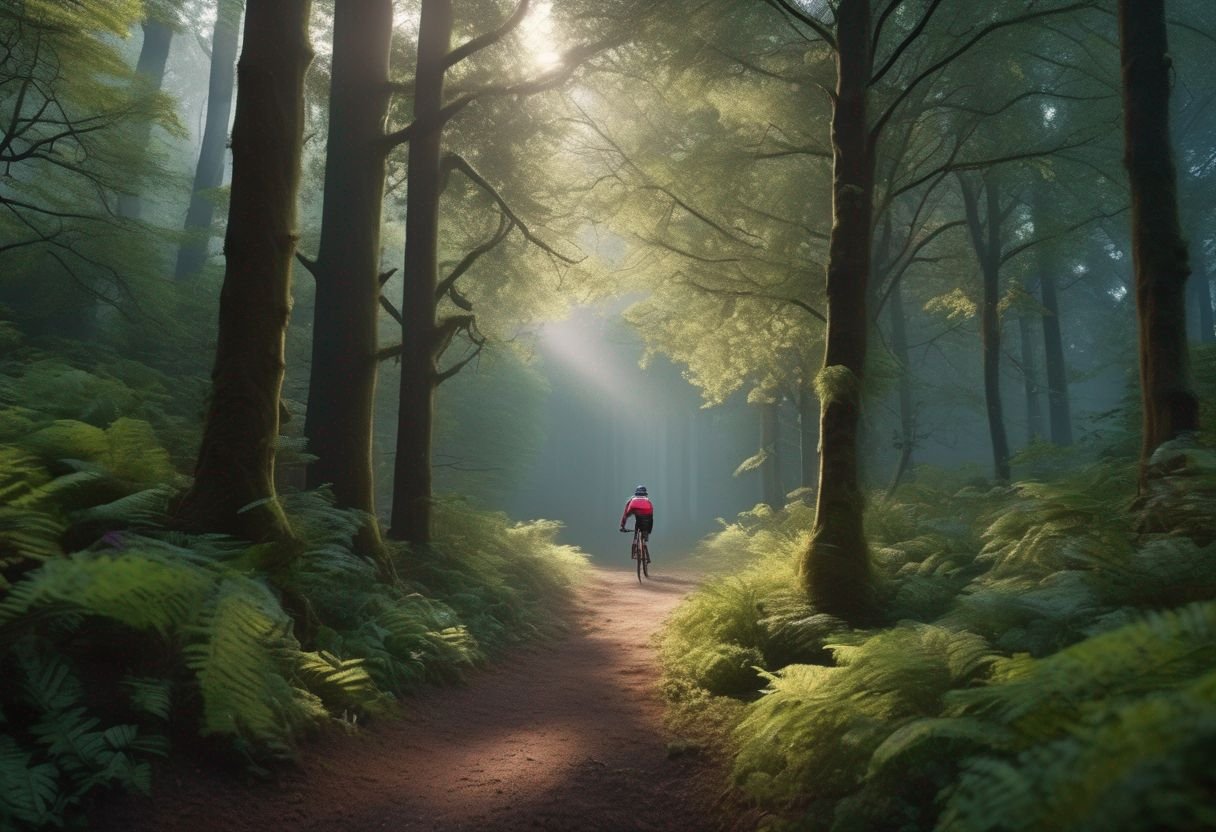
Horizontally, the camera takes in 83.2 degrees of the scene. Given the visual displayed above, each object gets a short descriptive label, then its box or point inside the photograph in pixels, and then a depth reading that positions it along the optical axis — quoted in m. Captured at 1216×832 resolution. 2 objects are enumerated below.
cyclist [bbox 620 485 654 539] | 14.81
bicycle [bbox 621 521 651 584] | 15.72
